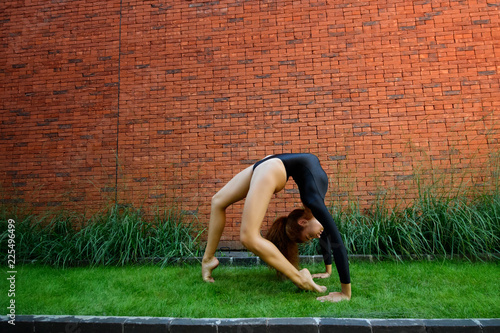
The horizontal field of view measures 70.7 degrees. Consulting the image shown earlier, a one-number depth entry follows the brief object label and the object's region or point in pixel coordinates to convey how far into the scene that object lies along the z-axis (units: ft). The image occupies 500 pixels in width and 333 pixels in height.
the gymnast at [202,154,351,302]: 9.57
